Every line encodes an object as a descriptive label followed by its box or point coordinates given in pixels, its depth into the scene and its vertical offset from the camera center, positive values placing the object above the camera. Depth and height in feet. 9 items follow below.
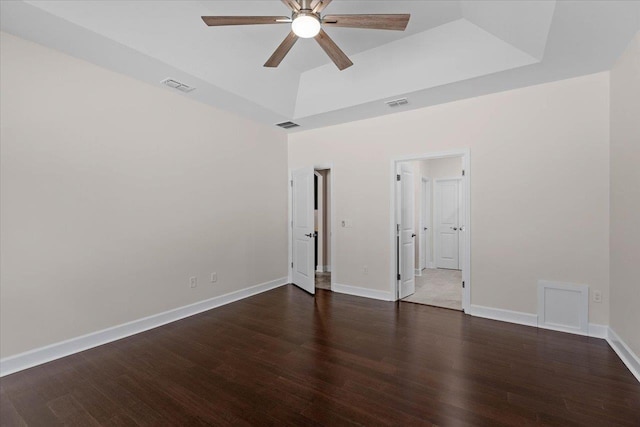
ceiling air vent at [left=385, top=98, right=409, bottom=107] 12.81 +4.88
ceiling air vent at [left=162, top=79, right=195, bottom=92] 11.22 +5.04
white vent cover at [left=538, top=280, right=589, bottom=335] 10.64 -3.62
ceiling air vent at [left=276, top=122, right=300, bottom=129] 16.42 +4.98
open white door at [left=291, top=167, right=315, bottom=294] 16.43 -1.10
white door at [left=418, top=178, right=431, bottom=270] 23.15 -0.93
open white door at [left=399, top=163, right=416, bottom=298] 15.26 -1.23
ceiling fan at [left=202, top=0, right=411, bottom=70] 7.00 +4.82
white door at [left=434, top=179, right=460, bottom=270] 23.17 -0.98
